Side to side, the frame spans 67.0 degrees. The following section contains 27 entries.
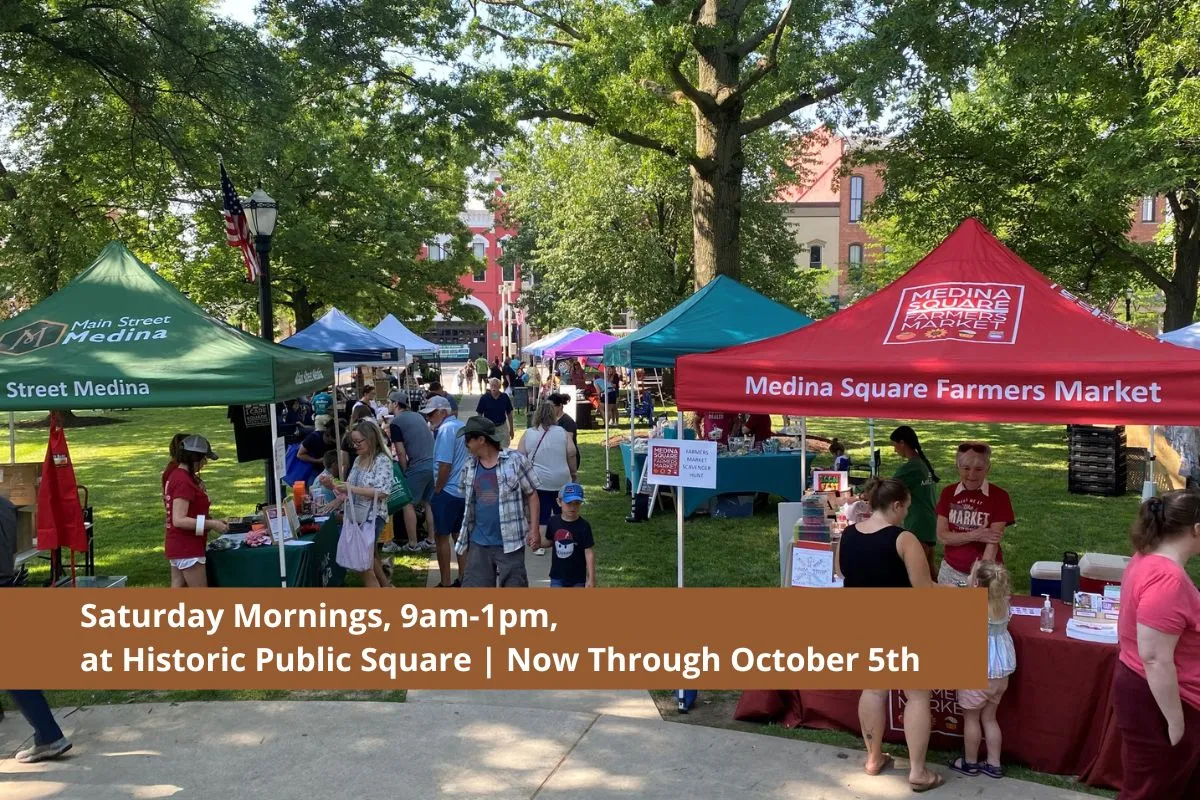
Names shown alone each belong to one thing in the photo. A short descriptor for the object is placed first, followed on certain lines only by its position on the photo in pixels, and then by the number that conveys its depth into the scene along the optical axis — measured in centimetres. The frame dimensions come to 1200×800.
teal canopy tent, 856
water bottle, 552
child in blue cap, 596
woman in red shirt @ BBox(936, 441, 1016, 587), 585
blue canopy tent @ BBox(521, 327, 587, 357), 2431
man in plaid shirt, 629
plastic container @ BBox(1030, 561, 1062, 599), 587
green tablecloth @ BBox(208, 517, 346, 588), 731
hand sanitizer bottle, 492
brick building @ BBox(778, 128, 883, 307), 6262
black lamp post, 1120
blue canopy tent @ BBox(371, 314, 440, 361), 2016
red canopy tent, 455
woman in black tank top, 434
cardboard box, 866
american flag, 1220
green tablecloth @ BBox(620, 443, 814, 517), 1183
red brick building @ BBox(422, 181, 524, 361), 6950
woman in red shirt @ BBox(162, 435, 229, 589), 658
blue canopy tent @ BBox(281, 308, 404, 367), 1338
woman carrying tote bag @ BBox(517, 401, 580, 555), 903
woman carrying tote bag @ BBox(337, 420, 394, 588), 729
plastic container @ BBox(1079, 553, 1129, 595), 568
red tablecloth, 466
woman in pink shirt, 338
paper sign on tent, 570
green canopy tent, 640
